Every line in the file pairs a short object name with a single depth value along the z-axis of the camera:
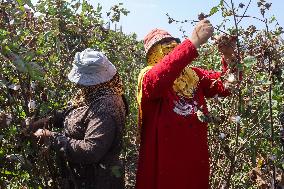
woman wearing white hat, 2.42
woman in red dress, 2.63
